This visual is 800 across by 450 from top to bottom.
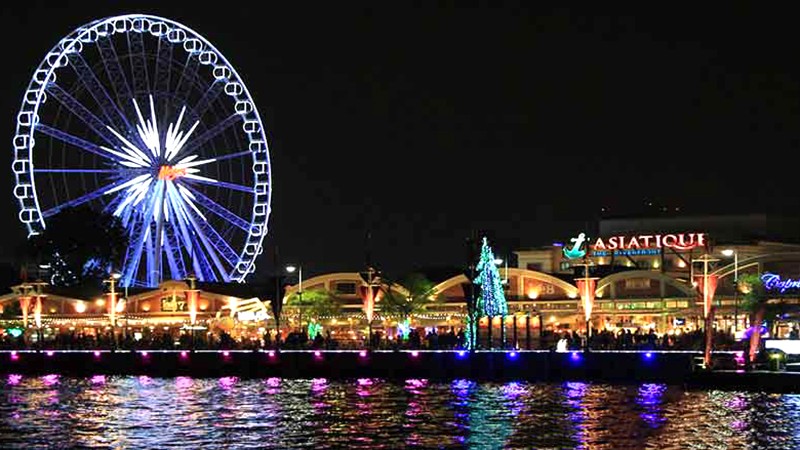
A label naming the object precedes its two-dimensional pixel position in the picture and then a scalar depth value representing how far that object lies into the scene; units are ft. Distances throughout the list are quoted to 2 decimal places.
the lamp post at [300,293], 380.99
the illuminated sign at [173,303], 394.93
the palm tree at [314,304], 380.37
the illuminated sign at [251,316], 376.48
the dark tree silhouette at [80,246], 463.01
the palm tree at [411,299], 376.27
